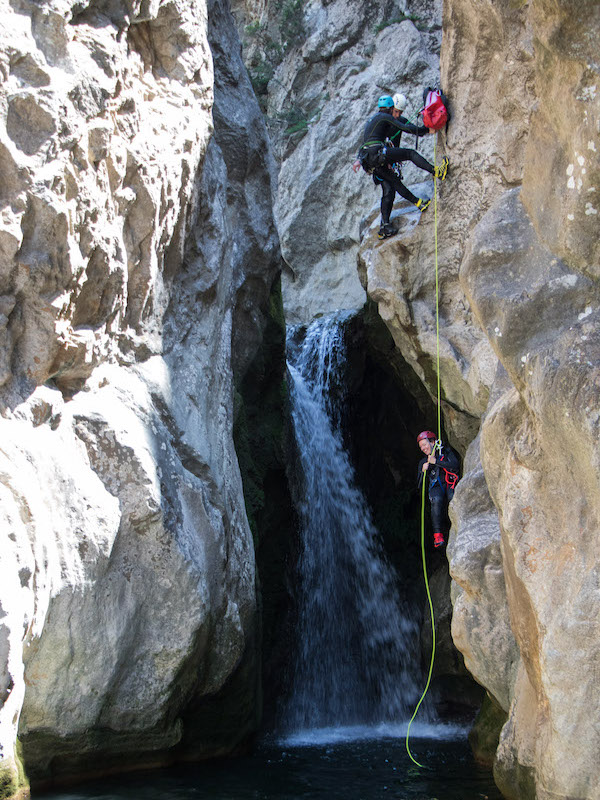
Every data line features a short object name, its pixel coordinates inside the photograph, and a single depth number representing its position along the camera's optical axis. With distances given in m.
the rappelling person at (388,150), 9.85
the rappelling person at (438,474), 9.14
